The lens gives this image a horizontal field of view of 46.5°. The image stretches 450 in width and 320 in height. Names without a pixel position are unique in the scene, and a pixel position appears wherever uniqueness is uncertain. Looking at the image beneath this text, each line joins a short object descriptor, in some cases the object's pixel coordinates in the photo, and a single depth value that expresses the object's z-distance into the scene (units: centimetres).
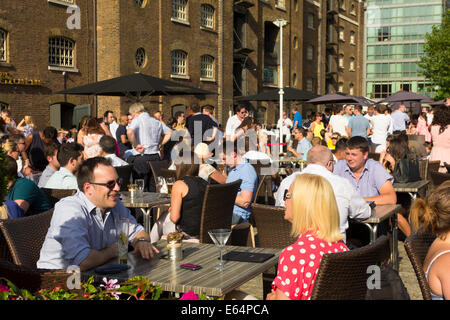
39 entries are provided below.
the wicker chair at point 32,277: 266
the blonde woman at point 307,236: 308
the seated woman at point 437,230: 292
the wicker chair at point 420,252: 303
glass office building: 6494
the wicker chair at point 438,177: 669
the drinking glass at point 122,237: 351
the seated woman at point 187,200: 540
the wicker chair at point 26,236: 358
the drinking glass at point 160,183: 732
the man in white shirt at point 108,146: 816
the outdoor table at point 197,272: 311
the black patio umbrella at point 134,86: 1171
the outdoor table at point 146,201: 648
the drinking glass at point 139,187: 718
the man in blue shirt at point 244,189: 651
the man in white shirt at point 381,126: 1432
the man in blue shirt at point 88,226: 352
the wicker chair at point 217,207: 525
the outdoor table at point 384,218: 535
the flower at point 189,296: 208
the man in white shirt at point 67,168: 629
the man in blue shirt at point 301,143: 1152
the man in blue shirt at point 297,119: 2033
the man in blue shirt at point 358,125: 1523
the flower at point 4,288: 208
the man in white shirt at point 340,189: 486
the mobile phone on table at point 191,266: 347
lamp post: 1876
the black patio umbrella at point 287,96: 2061
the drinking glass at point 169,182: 666
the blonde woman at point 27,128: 1160
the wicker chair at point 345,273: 266
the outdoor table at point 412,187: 737
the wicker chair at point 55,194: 572
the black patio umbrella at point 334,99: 1838
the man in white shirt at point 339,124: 1564
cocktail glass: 362
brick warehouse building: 1759
